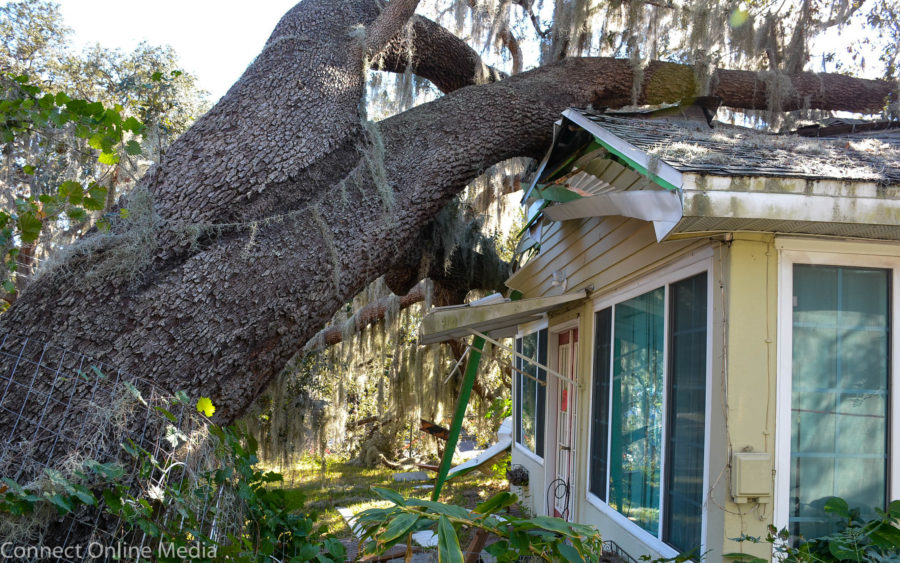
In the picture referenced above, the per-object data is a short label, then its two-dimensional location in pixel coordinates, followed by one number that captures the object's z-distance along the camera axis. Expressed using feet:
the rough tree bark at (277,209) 13.97
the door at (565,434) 19.21
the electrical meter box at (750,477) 9.95
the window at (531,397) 24.40
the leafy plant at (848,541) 9.16
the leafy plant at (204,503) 7.97
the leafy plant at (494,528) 7.61
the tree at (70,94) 11.89
